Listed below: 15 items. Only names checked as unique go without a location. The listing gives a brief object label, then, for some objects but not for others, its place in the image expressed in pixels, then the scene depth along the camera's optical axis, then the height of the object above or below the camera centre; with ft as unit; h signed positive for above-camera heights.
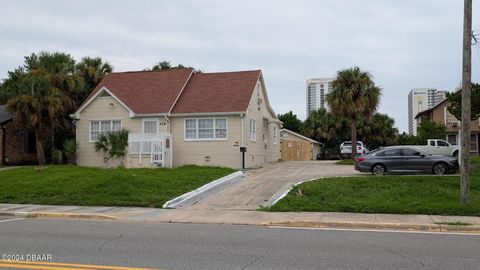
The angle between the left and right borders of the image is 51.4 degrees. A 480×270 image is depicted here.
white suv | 148.67 -0.78
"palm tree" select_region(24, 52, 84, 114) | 101.14 +15.33
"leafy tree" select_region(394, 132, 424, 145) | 152.95 +2.22
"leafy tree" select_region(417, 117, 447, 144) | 146.82 +4.75
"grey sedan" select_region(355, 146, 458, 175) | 72.75 -2.33
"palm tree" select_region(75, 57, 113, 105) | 111.89 +17.85
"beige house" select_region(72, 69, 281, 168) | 91.97 +5.66
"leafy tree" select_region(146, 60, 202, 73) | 167.77 +27.49
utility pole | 47.88 +4.35
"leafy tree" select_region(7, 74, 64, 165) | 92.38 +7.96
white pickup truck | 110.83 -0.43
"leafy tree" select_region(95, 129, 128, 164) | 92.32 +0.66
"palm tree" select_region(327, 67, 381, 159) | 113.09 +11.66
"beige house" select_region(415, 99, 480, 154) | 148.97 +6.72
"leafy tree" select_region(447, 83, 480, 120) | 92.07 +8.68
